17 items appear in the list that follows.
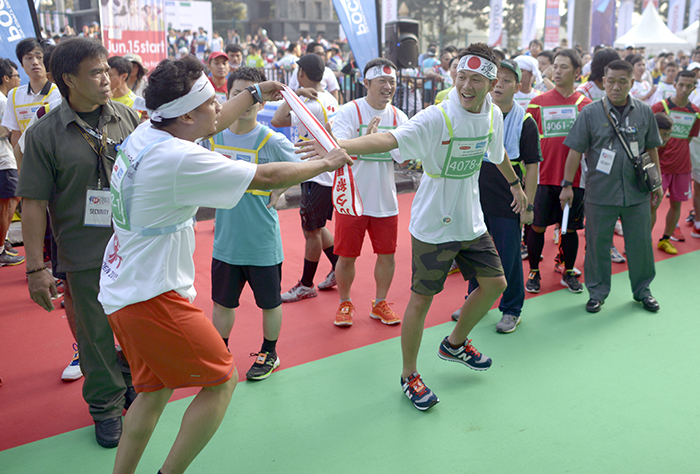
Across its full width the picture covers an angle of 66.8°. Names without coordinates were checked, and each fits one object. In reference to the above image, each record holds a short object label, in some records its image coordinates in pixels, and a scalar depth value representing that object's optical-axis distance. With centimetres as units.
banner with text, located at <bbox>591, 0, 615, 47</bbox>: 2150
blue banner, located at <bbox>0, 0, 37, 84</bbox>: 544
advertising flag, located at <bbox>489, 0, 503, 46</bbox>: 2162
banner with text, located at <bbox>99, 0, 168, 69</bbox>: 748
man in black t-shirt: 378
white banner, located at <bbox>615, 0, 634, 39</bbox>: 2197
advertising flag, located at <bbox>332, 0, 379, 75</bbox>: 755
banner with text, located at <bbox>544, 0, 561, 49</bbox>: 1878
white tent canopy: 1638
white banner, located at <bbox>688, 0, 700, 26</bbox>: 2223
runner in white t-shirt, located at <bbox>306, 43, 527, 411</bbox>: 278
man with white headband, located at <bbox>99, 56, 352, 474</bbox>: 184
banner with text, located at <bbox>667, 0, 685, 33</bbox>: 2334
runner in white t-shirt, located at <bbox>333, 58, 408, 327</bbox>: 394
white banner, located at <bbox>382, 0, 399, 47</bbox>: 1540
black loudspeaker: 933
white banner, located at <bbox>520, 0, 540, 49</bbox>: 2008
